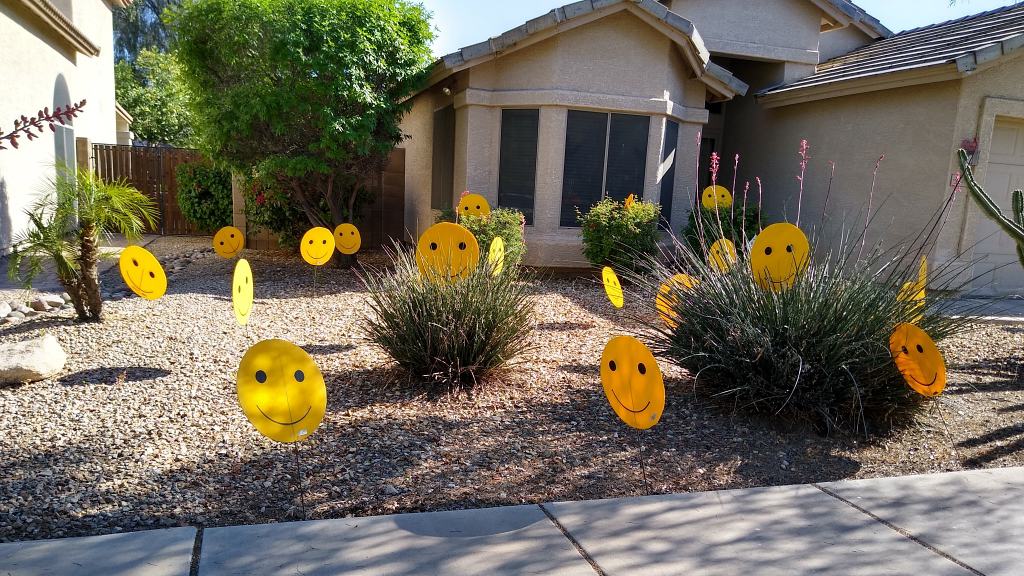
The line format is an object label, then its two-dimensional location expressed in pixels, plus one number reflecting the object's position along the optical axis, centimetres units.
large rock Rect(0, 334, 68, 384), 496
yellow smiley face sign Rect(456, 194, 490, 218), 873
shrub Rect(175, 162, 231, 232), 1443
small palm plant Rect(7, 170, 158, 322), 640
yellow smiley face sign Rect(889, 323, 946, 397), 410
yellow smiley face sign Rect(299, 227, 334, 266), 744
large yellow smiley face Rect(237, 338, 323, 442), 346
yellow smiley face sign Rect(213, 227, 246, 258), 952
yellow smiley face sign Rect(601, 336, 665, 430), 374
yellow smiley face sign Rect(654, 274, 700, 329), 520
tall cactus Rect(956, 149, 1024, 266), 554
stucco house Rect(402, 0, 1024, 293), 934
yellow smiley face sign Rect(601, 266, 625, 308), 668
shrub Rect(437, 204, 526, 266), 902
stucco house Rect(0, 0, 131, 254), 1017
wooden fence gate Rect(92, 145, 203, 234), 1559
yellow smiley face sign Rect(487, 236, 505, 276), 558
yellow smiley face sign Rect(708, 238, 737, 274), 510
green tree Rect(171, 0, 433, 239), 920
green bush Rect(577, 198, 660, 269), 952
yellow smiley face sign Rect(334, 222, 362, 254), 875
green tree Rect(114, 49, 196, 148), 2417
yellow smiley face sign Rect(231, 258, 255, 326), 546
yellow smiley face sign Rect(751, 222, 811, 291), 495
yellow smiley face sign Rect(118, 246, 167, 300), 586
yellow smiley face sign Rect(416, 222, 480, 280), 546
